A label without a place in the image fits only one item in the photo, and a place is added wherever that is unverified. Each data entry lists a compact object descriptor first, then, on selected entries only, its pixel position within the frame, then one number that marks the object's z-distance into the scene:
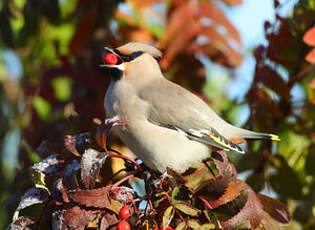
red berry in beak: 6.11
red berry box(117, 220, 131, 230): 4.18
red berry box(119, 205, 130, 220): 4.26
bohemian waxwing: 5.71
